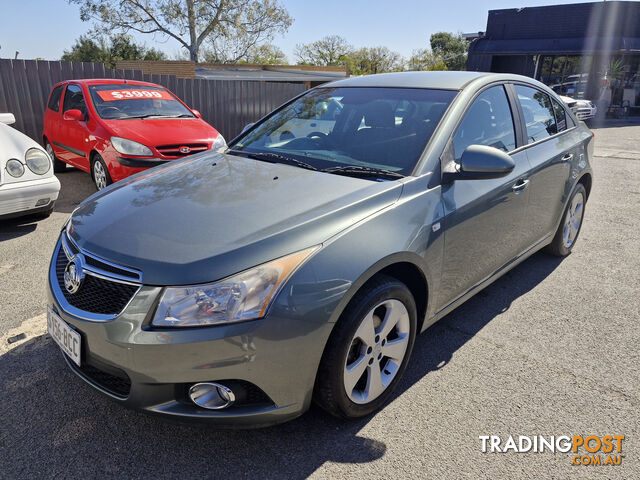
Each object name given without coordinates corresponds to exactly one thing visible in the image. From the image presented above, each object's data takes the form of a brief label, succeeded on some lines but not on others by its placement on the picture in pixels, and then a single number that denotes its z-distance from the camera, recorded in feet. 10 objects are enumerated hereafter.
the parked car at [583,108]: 56.92
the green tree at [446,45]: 191.31
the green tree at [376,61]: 184.44
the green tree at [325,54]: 189.26
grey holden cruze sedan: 5.82
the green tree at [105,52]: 144.36
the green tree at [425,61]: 161.89
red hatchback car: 19.22
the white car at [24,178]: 14.75
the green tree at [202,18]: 108.58
